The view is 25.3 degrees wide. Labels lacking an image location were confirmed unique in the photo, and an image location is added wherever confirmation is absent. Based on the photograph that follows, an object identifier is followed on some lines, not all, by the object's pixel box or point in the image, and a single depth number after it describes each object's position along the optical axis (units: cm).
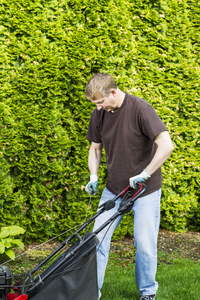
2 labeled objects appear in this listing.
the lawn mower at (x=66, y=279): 273
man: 328
